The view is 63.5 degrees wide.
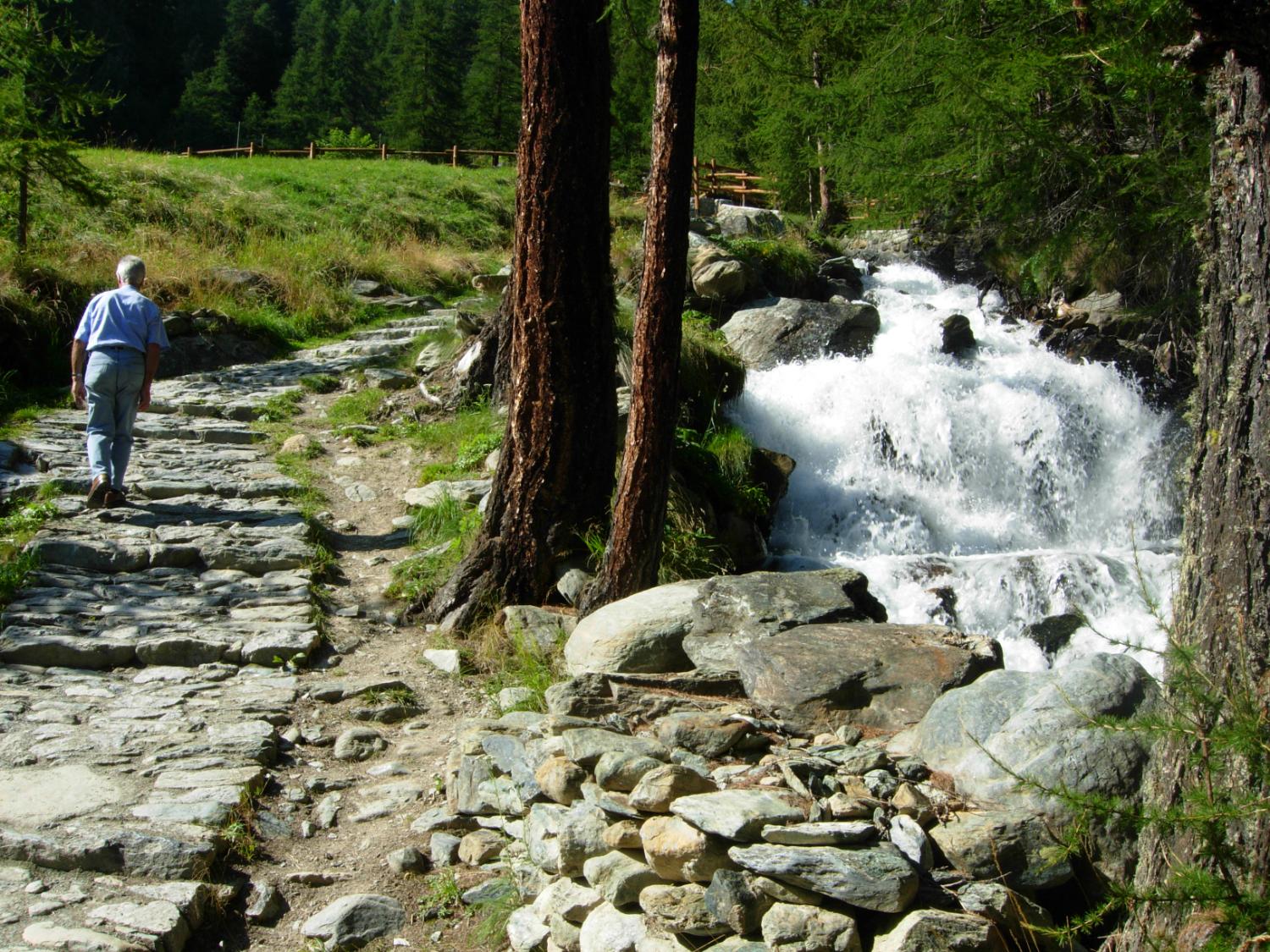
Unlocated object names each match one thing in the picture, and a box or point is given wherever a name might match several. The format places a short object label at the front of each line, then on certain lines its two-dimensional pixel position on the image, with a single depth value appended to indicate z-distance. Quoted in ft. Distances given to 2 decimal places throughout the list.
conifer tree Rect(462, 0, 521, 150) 186.19
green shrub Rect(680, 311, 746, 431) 35.17
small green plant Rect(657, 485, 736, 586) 24.18
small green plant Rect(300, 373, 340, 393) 43.37
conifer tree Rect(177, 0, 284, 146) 174.40
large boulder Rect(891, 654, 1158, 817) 11.41
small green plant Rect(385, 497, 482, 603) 24.64
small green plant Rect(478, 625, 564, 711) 18.88
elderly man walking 26.22
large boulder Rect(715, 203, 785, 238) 76.18
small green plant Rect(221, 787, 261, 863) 13.84
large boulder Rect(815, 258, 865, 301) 64.13
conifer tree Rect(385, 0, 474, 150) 186.39
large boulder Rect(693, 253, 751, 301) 52.95
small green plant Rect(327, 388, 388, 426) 38.53
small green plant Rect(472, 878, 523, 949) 12.53
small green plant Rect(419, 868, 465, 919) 13.14
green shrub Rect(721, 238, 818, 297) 59.98
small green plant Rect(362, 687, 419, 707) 19.35
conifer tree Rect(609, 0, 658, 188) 21.24
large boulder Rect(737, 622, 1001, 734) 14.75
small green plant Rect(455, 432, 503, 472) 31.04
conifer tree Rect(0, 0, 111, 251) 44.21
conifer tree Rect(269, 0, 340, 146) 195.21
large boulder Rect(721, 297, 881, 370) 48.14
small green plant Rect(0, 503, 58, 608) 21.54
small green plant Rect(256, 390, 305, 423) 39.32
